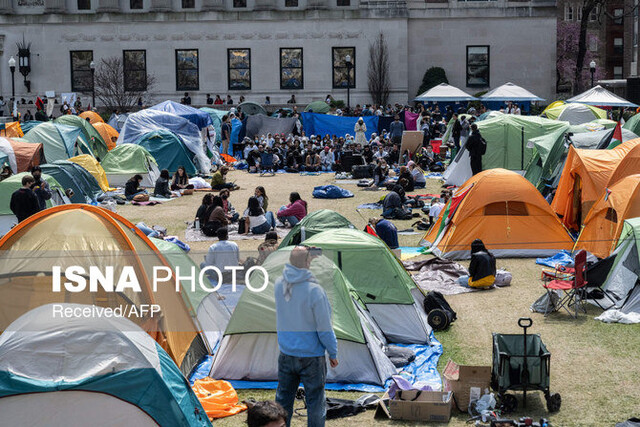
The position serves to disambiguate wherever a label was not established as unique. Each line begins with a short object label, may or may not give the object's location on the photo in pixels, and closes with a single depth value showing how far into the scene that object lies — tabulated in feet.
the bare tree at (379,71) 164.04
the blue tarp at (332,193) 82.28
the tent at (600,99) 120.47
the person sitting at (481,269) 46.80
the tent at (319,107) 146.41
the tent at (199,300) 36.96
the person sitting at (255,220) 62.64
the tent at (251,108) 148.56
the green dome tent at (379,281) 37.65
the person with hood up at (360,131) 117.80
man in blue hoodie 24.07
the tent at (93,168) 85.71
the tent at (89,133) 106.63
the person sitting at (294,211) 64.49
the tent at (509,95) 125.29
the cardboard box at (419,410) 29.19
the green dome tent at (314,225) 46.37
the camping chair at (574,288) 41.91
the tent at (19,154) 82.48
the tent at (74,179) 74.49
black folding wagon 30.01
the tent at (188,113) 109.50
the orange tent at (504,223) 54.95
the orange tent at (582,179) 57.62
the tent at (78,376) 22.98
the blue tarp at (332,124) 123.75
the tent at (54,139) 94.84
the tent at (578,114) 109.19
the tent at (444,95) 126.62
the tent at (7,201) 61.26
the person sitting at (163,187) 82.64
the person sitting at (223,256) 46.24
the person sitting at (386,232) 51.88
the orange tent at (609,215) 48.37
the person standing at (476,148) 81.20
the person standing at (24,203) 53.67
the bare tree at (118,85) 153.79
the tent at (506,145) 87.45
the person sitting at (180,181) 87.51
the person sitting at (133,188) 81.82
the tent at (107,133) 117.08
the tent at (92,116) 124.44
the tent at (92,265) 32.24
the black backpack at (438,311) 39.73
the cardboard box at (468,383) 29.99
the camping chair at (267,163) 105.81
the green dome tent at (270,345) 32.63
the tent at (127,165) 91.15
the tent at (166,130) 100.99
